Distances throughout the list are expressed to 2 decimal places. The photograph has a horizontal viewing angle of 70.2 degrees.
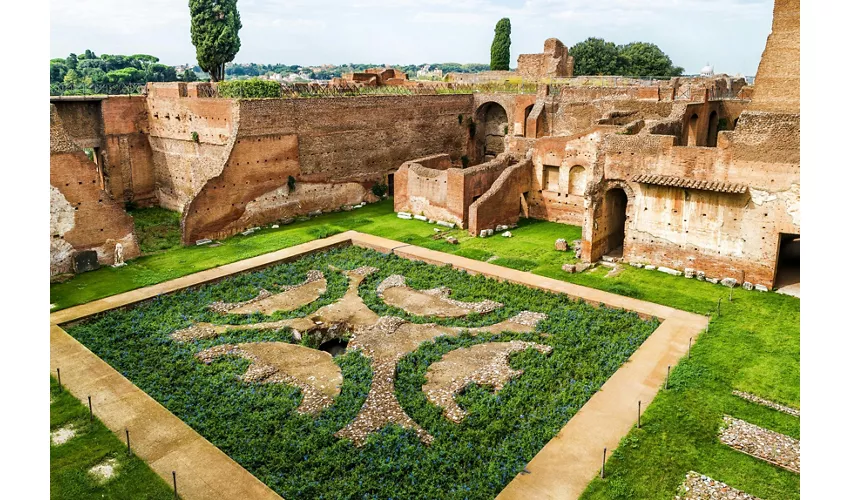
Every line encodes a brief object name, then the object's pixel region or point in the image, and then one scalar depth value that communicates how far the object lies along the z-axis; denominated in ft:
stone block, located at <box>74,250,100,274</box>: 57.11
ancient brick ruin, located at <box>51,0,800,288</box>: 51.88
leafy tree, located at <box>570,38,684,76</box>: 192.75
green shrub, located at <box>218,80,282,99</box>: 74.23
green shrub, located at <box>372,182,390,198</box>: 88.84
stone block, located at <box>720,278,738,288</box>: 52.31
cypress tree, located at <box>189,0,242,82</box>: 100.22
